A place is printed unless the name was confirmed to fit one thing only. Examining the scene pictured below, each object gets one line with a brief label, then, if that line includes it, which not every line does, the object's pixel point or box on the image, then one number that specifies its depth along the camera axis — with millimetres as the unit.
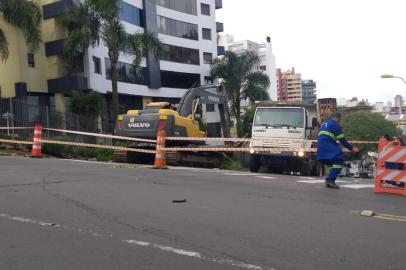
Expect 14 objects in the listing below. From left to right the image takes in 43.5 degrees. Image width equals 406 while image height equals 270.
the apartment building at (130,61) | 33062
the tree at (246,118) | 43006
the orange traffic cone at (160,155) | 15234
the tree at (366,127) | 55438
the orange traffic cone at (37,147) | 18631
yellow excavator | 18609
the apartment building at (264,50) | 108875
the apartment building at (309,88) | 162400
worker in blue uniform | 11016
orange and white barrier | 10719
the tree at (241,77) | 51156
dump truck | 17172
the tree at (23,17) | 28625
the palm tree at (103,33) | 30391
